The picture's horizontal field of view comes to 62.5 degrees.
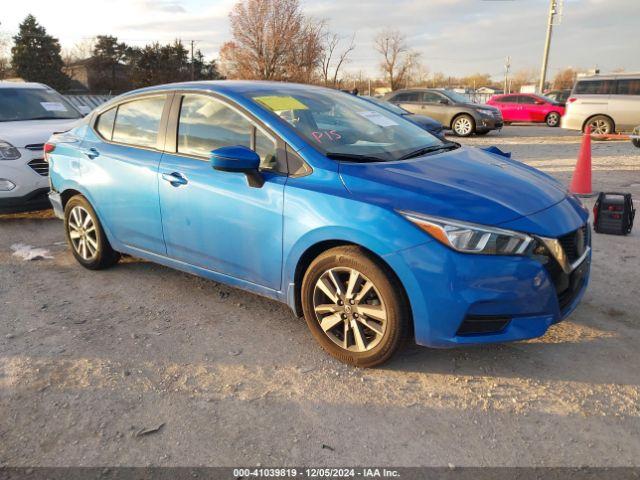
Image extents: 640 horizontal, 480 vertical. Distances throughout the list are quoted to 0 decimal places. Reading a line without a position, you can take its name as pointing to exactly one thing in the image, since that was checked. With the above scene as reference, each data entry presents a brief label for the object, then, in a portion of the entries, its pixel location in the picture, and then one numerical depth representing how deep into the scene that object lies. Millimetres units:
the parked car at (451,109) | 16391
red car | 21062
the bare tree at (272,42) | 41281
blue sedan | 2646
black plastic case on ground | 5426
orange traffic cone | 7285
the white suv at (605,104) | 14719
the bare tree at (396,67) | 66875
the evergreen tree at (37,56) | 50469
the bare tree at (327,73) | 51656
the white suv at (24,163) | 6000
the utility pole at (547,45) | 32094
